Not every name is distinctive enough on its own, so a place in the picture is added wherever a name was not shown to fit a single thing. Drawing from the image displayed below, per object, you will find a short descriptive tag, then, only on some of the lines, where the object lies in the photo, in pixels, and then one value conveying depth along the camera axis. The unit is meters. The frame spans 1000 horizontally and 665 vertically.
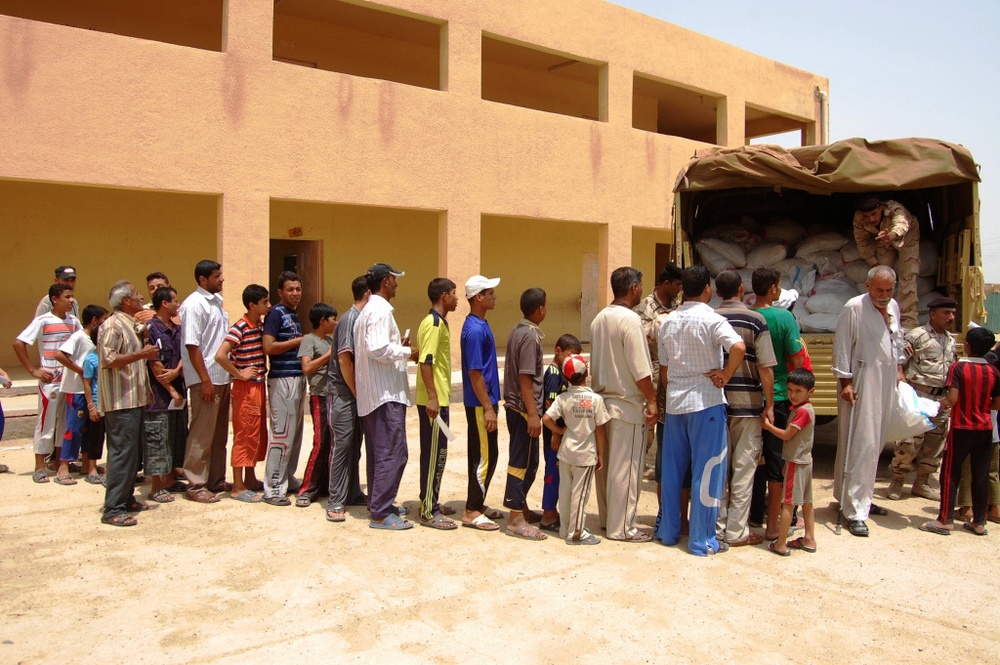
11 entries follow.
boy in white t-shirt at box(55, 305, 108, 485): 6.33
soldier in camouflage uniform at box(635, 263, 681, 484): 6.08
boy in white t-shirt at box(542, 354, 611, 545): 4.95
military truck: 6.60
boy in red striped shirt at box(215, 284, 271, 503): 5.86
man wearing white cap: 5.07
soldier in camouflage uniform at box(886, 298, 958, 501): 6.13
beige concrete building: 8.95
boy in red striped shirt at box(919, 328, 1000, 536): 5.36
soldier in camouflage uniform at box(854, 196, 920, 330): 6.63
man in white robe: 5.42
